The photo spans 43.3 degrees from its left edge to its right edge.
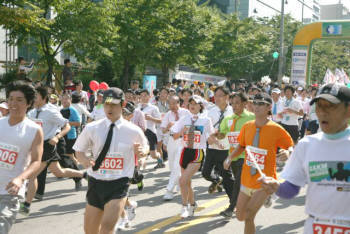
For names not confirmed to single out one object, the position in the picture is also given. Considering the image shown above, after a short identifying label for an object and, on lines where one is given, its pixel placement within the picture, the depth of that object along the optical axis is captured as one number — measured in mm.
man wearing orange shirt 5234
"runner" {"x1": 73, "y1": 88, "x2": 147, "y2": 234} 4477
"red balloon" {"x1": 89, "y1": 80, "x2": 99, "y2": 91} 17609
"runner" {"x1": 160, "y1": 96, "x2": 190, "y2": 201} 8156
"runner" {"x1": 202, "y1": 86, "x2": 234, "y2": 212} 7336
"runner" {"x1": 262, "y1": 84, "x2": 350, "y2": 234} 2848
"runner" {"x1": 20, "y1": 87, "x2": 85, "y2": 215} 7188
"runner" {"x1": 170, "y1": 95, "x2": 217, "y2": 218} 6914
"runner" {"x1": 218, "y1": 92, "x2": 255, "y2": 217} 6754
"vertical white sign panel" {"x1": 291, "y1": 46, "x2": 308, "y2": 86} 27234
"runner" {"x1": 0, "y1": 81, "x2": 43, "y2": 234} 4234
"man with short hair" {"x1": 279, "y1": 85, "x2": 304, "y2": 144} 11961
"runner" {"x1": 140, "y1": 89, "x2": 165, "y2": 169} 10705
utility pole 30259
